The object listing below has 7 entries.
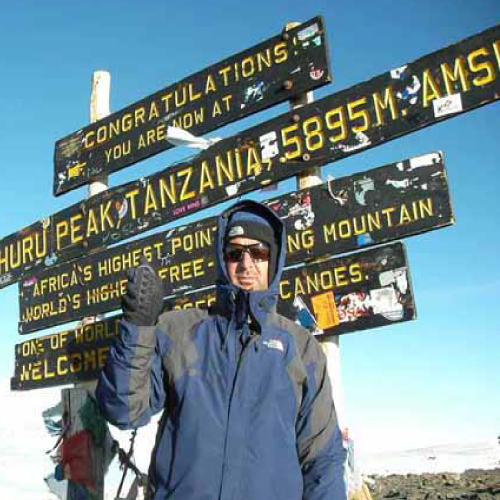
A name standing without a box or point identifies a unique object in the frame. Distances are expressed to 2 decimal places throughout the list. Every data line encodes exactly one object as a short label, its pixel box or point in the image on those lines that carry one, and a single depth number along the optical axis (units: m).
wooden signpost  3.93
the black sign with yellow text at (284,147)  3.94
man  2.28
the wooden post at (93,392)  5.12
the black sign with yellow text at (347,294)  3.84
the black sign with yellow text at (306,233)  3.87
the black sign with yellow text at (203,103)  4.74
